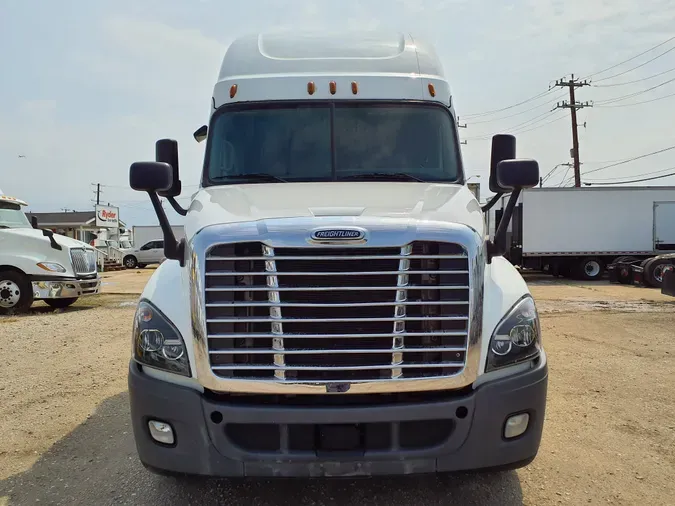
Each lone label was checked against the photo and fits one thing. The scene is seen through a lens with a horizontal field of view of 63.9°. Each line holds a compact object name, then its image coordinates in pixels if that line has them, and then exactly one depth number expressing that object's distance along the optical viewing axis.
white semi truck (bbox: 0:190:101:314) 11.45
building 47.22
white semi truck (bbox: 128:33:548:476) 2.78
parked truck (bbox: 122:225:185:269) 33.78
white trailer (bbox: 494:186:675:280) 20.58
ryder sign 39.50
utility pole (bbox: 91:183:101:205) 74.50
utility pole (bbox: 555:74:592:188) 33.84
